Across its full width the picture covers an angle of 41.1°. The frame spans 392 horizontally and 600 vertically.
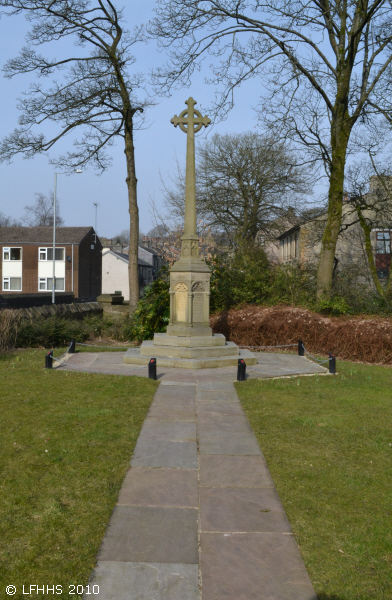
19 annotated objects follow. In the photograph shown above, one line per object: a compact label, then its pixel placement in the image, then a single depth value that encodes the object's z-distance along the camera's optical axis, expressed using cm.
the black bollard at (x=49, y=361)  1066
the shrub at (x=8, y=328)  1341
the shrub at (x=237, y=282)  1759
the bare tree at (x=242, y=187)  3575
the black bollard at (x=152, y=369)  995
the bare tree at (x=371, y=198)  2139
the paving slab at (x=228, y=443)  614
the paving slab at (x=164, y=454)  568
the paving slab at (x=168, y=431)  658
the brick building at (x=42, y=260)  5275
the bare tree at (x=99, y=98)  1881
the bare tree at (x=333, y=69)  1634
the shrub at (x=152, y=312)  1600
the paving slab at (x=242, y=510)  428
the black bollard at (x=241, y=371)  1011
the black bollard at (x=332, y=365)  1093
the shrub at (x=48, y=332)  1472
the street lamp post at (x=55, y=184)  3938
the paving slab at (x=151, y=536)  378
